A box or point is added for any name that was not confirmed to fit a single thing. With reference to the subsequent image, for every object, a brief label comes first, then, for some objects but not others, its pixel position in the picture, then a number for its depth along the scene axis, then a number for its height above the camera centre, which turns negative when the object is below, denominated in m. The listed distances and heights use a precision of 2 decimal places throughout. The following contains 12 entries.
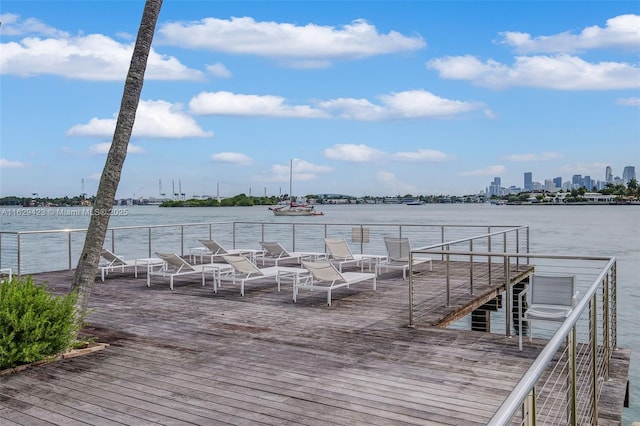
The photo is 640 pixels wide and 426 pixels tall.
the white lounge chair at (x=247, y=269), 9.58 -1.21
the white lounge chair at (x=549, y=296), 5.76 -1.06
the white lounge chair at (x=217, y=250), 13.58 -1.20
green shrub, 5.21 -1.18
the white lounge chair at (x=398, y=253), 11.47 -1.12
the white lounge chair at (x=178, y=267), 10.37 -1.26
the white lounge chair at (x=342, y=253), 12.19 -1.19
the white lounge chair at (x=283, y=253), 13.17 -1.29
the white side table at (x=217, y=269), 10.00 -1.30
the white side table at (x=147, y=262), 11.93 -1.30
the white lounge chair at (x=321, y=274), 8.70 -1.17
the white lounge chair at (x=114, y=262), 11.86 -1.31
